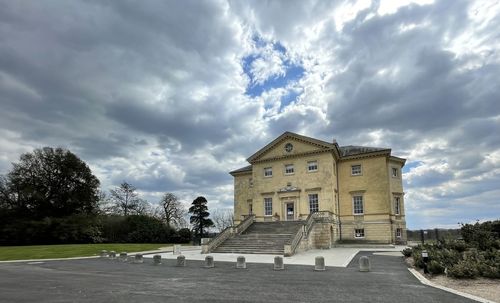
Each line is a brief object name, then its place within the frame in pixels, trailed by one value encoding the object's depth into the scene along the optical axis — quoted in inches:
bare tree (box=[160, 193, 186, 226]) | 2741.1
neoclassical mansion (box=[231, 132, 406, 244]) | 1402.6
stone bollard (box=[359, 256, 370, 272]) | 642.2
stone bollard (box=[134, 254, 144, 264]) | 897.0
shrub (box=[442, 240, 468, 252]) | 789.9
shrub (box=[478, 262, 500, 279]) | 504.4
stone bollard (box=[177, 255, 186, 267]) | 795.6
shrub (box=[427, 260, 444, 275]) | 569.3
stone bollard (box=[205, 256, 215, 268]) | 754.2
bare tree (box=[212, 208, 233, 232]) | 3459.6
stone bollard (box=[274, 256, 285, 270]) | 695.7
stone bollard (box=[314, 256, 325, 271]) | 666.8
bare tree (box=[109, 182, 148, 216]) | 2571.4
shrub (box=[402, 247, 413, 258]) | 897.5
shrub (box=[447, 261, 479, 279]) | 511.5
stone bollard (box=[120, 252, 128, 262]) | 975.4
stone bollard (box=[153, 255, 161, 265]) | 845.2
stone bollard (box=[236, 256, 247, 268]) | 721.6
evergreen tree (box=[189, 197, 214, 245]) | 2625.5
